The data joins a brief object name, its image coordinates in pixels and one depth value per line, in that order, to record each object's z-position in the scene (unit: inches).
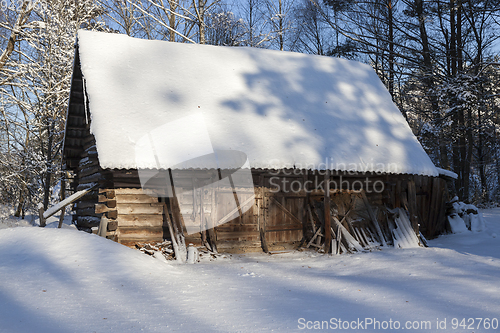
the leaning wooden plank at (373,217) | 431.5
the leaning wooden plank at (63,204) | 359.6
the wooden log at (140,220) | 350.0
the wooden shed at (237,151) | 349.7
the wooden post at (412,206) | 427.2
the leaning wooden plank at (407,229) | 419.5
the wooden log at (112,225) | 335.6
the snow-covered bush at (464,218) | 503.2
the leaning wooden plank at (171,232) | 339.5
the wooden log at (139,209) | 350.0
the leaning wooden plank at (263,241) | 394.6
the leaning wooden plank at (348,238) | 401.1
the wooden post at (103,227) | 331.0
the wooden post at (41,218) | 401.7
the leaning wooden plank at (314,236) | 408.3
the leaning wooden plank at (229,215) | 382.9
